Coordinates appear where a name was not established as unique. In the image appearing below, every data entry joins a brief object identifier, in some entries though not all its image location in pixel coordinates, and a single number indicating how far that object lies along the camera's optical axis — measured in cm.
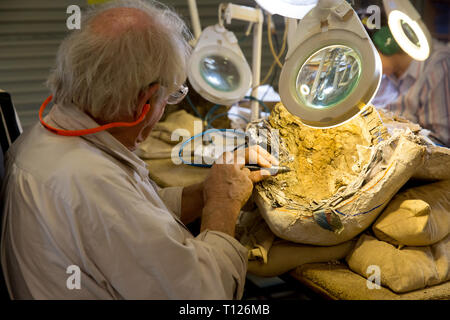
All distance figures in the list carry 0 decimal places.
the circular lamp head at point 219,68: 237
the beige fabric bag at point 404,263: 140
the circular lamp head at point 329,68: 138
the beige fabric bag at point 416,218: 146
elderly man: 114
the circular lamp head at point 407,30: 191
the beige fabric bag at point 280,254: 162
